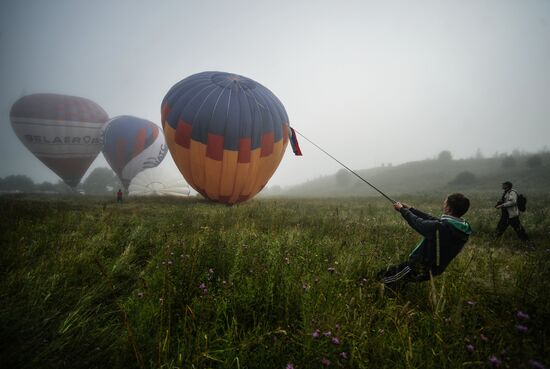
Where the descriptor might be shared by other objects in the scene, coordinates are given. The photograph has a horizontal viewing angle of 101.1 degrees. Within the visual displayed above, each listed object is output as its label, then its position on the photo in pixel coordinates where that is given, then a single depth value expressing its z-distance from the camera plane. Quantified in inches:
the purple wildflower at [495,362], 46.9
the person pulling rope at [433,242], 112.7
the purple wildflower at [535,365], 41.1
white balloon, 1001.5
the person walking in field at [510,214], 278.6
